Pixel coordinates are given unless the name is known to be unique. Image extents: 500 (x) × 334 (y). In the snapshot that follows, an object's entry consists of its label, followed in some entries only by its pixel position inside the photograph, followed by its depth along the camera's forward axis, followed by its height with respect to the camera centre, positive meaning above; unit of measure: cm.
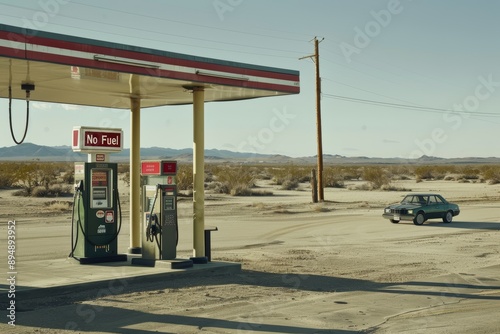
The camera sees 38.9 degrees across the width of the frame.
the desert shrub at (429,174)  8711 +92
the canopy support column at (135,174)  1731 +27
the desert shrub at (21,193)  4630 -45
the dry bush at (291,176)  6944 +75
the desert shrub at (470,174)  8698 +87
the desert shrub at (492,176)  7194 +50
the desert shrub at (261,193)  5218 -72
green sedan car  2944 -119
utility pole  4281 +288
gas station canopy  1188 +217
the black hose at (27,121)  1405 +130
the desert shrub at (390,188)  5900 -53
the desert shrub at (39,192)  4566 -39
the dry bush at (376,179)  6141 +24
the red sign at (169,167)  1492 +37
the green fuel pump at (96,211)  1574 -57
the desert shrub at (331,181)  6669 +13
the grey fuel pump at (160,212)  1488 -58
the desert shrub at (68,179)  5969 +58
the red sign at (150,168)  1498 +36
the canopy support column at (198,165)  1545 +42
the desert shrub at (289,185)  6159 -18
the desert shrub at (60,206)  3602 -105
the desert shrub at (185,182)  5412 +17
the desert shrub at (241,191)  5141 -54
